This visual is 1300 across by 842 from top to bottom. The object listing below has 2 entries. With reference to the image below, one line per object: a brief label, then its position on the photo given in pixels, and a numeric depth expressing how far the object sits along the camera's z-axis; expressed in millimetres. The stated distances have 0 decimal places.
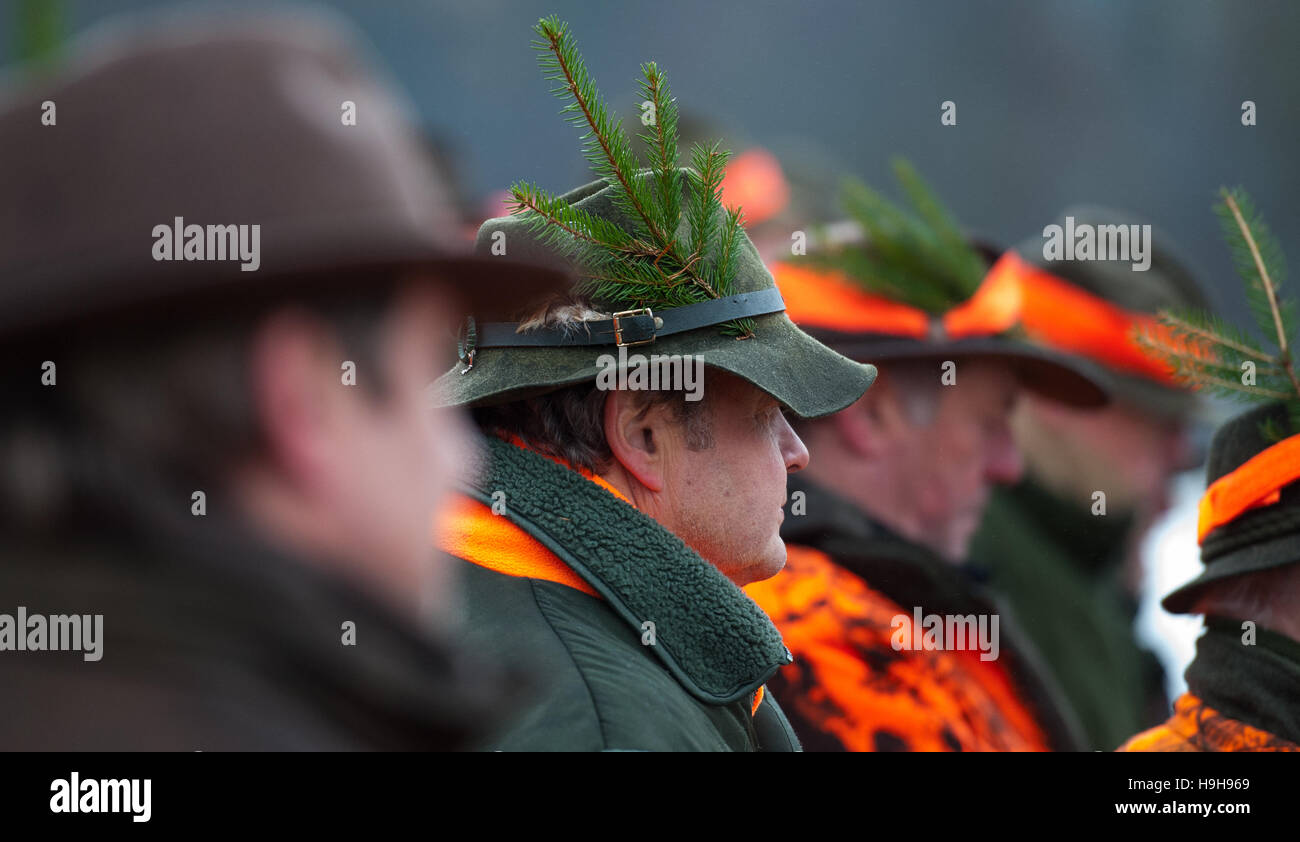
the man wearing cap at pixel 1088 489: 7891
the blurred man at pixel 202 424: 1755
